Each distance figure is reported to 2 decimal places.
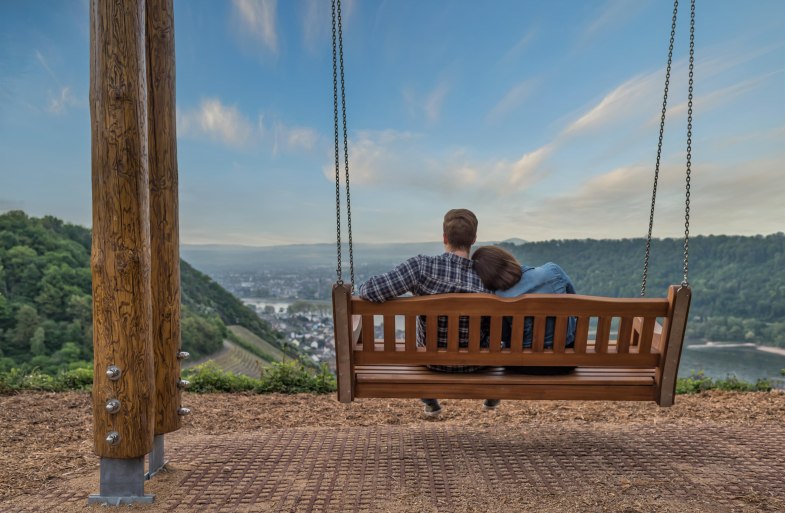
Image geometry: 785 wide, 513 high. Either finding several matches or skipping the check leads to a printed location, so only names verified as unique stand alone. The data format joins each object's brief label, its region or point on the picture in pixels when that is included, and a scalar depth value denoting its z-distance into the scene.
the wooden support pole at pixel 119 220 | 3.21
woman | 3.62
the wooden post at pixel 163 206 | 3.64
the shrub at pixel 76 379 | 7.01
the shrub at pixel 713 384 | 6.94
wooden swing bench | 3.42
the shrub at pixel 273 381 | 7.04
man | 3.51
